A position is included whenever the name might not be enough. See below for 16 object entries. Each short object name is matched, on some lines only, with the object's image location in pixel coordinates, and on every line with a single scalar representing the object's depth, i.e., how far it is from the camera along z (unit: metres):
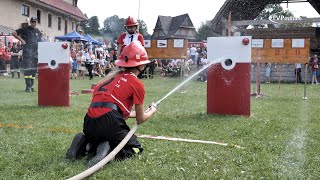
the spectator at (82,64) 24.30
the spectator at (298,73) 23.15
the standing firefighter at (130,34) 8.87
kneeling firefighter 4.38
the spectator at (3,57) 21.00
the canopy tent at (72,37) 33.19
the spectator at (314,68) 21.98
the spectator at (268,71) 23.40
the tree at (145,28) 83.38
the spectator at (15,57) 22.40
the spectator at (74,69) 23.55
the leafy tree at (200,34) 79.01
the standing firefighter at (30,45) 12.02
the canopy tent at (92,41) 35.58
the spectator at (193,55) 25.97
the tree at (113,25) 77.25
